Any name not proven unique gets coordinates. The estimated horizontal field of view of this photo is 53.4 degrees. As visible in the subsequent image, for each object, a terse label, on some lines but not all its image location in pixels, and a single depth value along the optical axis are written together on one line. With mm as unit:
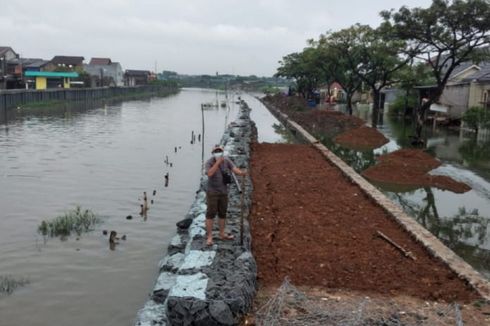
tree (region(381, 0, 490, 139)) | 23344
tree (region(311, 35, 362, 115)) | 39969
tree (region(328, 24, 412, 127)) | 35656
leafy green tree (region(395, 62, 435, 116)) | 40197
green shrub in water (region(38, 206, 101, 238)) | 11945
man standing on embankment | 8297
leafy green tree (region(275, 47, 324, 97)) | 48425
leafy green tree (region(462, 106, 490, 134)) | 30048
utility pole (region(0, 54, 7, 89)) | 59191
